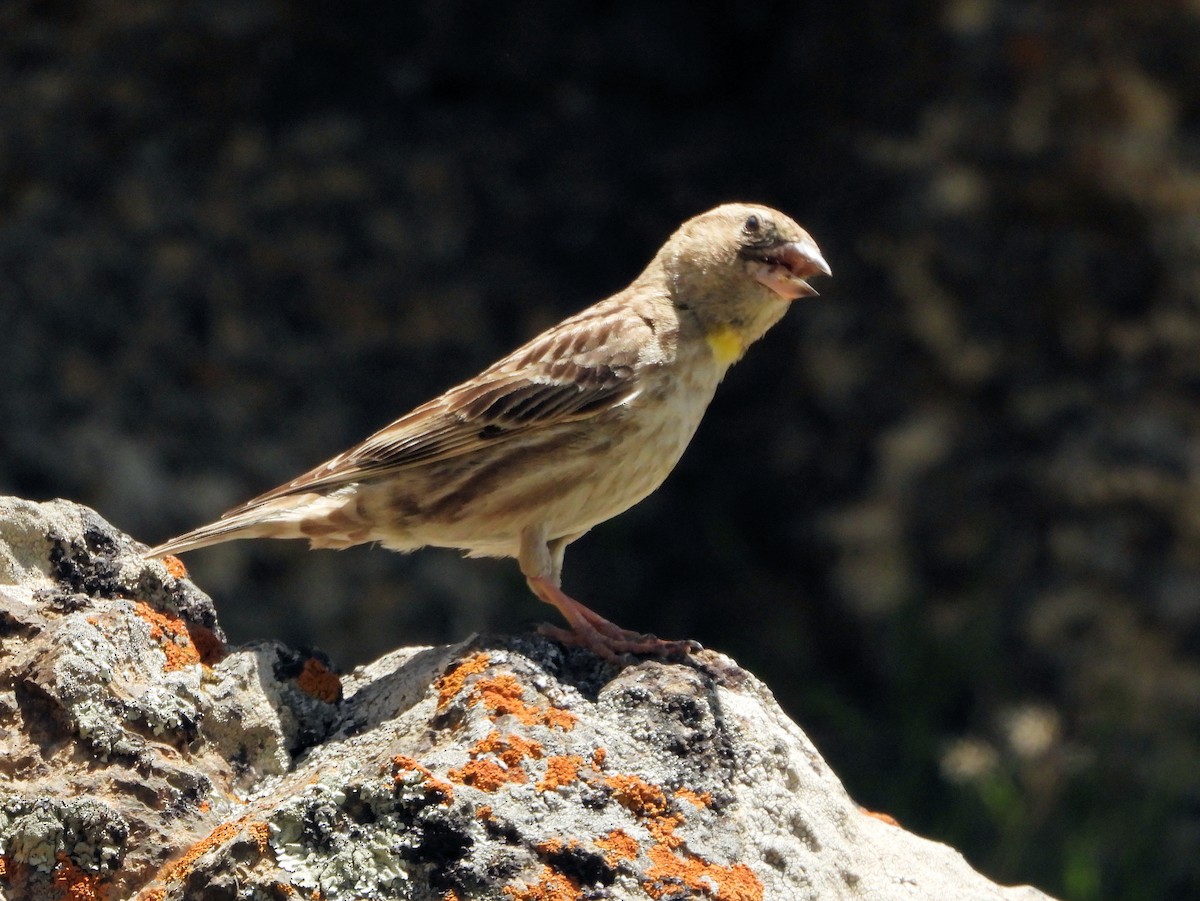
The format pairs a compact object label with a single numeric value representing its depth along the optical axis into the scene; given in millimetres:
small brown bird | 9672
